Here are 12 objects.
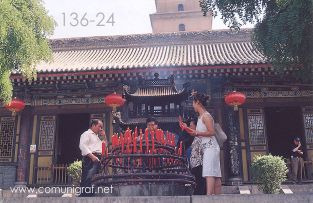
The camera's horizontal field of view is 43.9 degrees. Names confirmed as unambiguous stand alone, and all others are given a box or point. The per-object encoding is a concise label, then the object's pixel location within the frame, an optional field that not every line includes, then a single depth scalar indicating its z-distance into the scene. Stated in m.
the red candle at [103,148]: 4.98
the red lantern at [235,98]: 10.59
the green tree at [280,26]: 6.32
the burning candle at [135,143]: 4.77
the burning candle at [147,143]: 4.77
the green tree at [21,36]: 6.14
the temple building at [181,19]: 29.14
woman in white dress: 4.82
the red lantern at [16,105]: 11.22
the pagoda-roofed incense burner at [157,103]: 10.09
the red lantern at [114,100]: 10.74
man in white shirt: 5.82
